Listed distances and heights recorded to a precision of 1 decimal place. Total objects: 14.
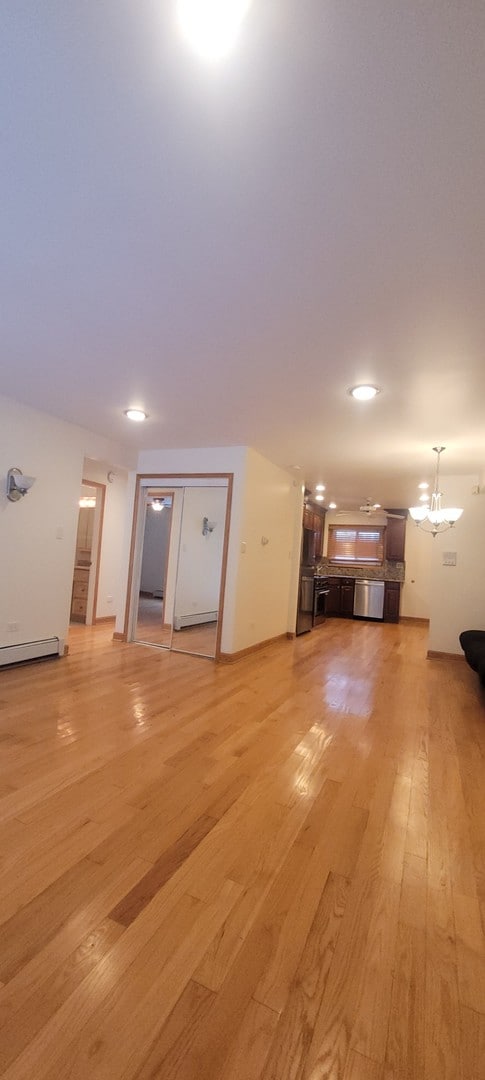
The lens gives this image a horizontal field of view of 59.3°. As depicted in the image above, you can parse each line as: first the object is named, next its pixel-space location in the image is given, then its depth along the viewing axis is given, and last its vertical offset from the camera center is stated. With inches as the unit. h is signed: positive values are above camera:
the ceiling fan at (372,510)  328.2 +45.8
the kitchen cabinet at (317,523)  287.6 +28.6
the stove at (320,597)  303.1 -25.6
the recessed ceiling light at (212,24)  39.3 +50.8
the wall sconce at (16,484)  152.5 +20.9
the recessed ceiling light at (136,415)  155.6 +50.1
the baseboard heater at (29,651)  157.2 -42.3
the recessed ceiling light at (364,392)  119.2 +49.4
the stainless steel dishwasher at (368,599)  352.8 -27.8
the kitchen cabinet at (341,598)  362.6 -29.0
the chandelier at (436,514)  186.5 +25.5
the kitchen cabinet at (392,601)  350.0 -27.7
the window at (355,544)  374.9 +18.9
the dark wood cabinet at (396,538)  354.3 +25.2
